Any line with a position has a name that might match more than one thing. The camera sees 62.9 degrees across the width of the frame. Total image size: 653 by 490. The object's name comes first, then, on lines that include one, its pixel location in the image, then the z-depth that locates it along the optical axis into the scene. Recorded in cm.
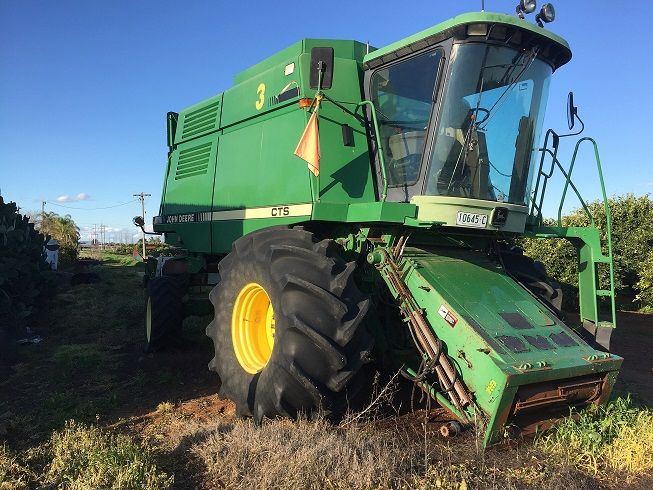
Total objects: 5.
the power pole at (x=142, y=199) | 4950
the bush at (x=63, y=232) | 2223
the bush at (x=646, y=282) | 1233
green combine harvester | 384
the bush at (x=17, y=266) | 963
